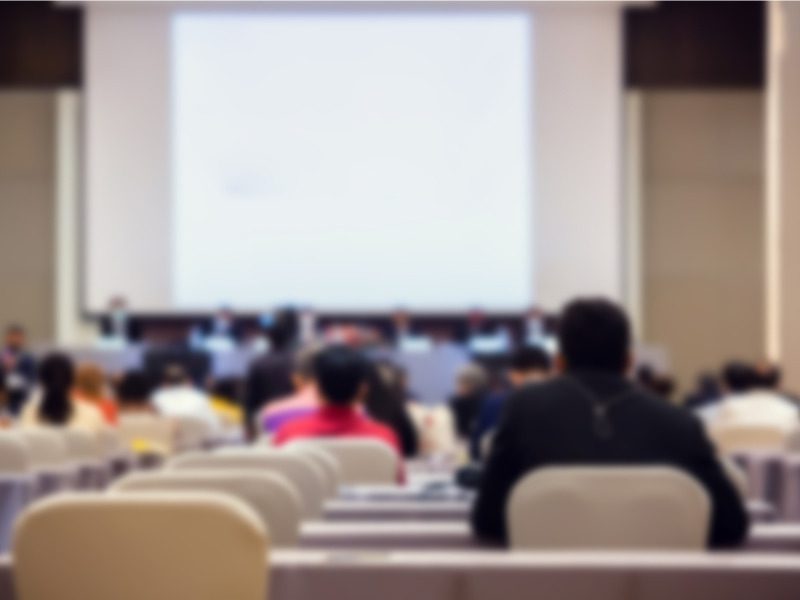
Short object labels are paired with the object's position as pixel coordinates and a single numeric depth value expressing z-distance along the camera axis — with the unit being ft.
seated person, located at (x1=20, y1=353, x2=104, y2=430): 41.84
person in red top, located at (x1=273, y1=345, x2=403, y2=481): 30.62
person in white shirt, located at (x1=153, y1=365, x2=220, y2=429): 56.07
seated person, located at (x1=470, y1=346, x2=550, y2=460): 38.29
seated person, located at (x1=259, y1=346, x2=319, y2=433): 36.60
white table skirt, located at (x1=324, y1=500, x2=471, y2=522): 18.52
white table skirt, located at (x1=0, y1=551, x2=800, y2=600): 10.80
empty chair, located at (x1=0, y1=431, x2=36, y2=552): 26.88
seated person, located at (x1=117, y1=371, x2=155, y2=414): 50.01
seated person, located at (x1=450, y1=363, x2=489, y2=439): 55.17
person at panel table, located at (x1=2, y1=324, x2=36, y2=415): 79.52
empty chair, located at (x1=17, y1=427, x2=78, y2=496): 29.54
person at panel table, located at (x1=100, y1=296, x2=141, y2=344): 97.30
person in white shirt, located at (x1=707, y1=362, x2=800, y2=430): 48.29
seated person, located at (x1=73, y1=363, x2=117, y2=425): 50.41
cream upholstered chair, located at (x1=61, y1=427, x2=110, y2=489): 32.53
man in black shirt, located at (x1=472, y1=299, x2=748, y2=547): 17.81
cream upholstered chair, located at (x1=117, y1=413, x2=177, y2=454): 43.85
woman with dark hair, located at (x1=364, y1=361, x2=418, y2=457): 42.41
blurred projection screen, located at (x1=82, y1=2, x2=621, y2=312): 101.17
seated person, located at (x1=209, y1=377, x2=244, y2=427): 70.47
